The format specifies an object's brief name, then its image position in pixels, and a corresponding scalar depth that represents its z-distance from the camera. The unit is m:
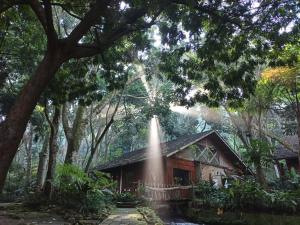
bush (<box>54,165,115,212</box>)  7.61
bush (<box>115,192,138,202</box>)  12.28
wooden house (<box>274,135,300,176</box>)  18.64
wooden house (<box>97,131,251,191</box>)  16.82
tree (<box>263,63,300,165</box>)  13.07
